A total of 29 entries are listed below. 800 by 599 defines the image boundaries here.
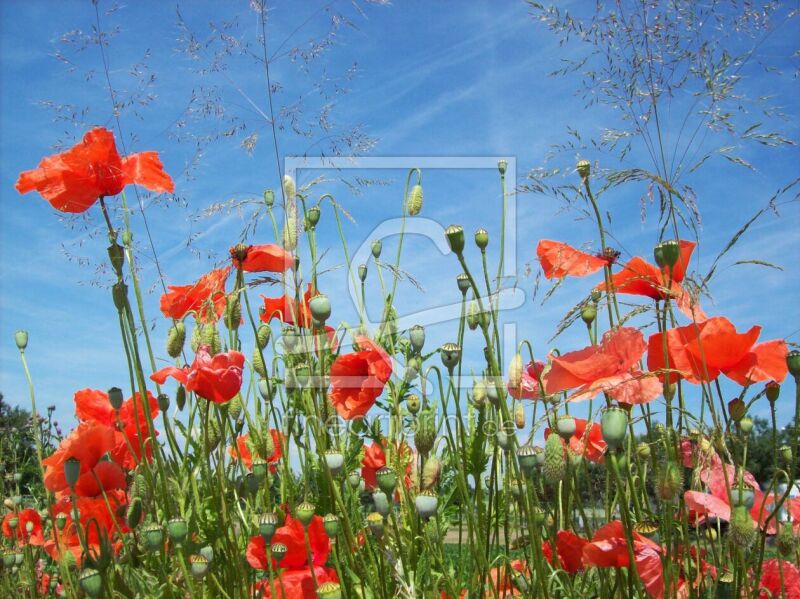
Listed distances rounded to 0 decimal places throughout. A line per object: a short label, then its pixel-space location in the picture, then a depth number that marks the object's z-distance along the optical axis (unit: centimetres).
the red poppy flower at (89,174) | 50
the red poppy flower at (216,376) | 45
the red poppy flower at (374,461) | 56
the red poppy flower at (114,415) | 55
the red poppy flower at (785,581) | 48
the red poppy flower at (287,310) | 51
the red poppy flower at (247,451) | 58
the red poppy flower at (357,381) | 47
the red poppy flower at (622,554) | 39
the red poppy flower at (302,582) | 47
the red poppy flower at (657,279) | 40
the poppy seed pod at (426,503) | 42
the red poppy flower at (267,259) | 51
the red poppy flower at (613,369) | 38
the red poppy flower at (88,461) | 51
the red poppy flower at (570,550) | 47
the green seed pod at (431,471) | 46
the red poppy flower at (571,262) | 44
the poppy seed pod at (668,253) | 38
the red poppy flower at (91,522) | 57
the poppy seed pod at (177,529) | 42
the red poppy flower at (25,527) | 76
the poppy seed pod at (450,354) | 46
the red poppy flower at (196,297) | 53
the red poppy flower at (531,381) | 53
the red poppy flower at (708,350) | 40
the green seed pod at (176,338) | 53
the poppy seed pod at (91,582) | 41
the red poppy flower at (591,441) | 54
